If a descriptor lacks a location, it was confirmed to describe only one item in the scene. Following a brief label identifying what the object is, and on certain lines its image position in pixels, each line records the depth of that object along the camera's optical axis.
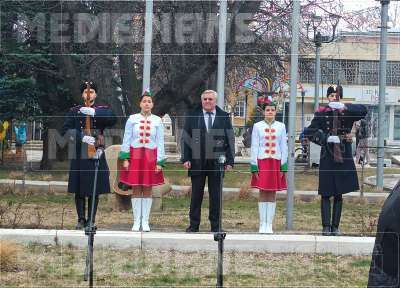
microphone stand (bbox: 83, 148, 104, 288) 8.13
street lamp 20.92
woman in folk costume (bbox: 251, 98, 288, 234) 12.58
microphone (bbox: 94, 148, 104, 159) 12.39
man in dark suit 12.37
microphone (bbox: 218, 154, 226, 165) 10.77
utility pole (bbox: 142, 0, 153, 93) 13.97
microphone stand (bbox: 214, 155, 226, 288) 7.89
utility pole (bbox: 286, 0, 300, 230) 13.12
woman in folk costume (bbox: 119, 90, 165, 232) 12.52
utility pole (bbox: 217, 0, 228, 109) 13.87
